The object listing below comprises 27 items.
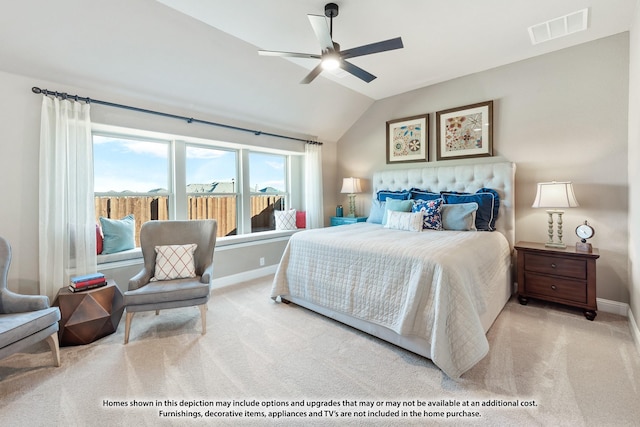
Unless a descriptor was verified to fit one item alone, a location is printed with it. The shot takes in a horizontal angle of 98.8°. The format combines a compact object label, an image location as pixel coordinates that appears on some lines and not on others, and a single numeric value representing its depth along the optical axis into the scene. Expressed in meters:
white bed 1.83
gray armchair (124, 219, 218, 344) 2.28
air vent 2.51
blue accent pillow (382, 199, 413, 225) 3.57
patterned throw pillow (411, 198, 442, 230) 3.26
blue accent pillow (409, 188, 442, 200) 3.71
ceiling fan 2.05
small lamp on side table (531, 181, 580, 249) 2.75
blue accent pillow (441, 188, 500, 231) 3.24
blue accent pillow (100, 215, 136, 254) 2.96
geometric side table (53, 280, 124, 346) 2.23
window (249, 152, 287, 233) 4.58
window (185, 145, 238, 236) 3.87
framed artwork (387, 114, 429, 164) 4.16
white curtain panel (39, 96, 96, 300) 2.45
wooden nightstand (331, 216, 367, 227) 4.63
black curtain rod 2.46
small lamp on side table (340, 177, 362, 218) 4.75
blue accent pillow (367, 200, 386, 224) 3.94
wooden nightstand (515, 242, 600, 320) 2.62
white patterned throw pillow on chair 2.67
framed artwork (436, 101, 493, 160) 3.60
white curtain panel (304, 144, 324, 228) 4.79
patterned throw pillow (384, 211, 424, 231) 3.20
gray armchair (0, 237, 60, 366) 1.70
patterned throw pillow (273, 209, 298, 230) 4.76
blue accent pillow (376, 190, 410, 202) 3.98
